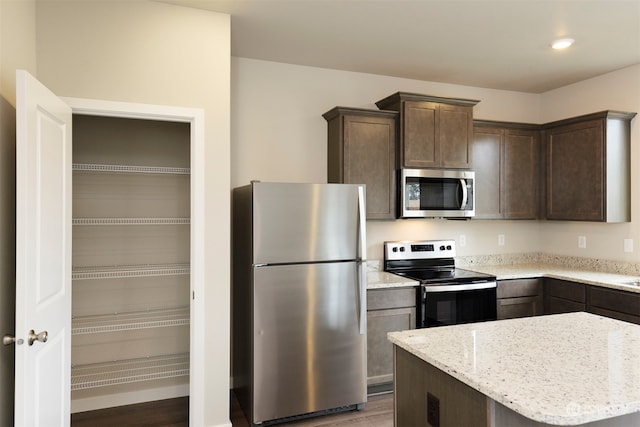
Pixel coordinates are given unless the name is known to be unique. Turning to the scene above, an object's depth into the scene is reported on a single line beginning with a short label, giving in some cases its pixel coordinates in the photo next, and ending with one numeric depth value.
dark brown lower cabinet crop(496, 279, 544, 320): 3.63
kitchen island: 1.22
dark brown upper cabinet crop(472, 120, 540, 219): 3.95
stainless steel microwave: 3.59
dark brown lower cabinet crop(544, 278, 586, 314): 3.44
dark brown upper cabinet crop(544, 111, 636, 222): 3.57
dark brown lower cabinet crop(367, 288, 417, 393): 3.20
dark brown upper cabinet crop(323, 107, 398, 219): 3.46
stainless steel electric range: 3.32
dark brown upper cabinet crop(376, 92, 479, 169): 3.56
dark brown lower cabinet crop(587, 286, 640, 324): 3.03
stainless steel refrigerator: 2.75
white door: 1.70
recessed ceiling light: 3.12
